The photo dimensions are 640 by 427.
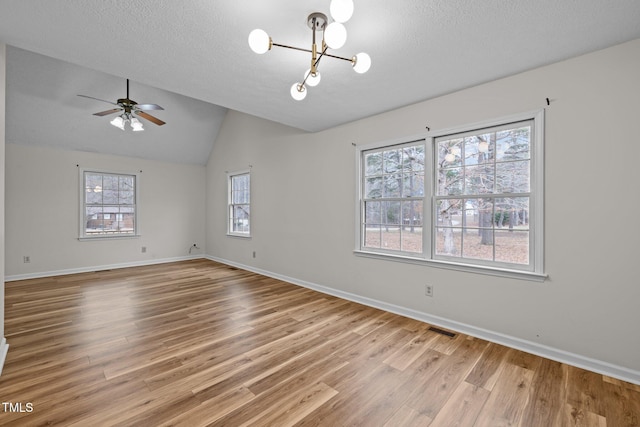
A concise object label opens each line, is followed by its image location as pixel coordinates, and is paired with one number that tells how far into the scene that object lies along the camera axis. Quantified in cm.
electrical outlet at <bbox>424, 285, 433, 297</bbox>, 314
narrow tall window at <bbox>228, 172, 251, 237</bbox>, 591
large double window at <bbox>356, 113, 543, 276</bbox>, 260
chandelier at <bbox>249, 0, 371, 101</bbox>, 140
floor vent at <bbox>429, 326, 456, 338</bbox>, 282
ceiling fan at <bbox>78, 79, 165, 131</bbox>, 369
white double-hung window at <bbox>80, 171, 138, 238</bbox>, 560
